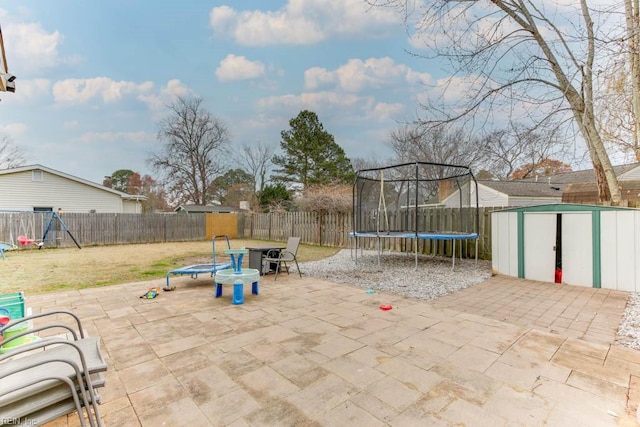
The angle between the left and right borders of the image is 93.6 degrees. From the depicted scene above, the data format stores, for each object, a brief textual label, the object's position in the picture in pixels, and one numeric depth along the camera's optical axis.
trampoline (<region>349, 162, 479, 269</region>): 8.19
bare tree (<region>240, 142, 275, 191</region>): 26.28
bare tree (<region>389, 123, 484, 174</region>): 17.31
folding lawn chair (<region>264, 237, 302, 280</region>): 6.40
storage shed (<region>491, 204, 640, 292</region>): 4.91
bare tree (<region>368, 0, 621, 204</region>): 5.20
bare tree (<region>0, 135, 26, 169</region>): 22.31
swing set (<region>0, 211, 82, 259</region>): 12.12
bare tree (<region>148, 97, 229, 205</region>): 23.20
